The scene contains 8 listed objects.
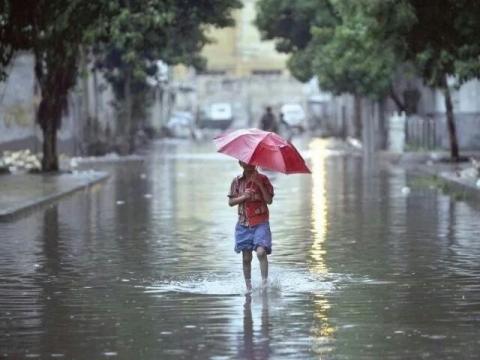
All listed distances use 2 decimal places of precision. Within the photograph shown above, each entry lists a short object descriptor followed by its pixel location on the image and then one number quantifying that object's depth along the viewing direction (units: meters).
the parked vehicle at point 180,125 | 98.00
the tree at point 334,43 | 30.09
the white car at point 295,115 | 99.35
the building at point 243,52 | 128.12
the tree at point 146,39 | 38.78
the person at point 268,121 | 54.69
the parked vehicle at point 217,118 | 114.62
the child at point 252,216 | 14.12
